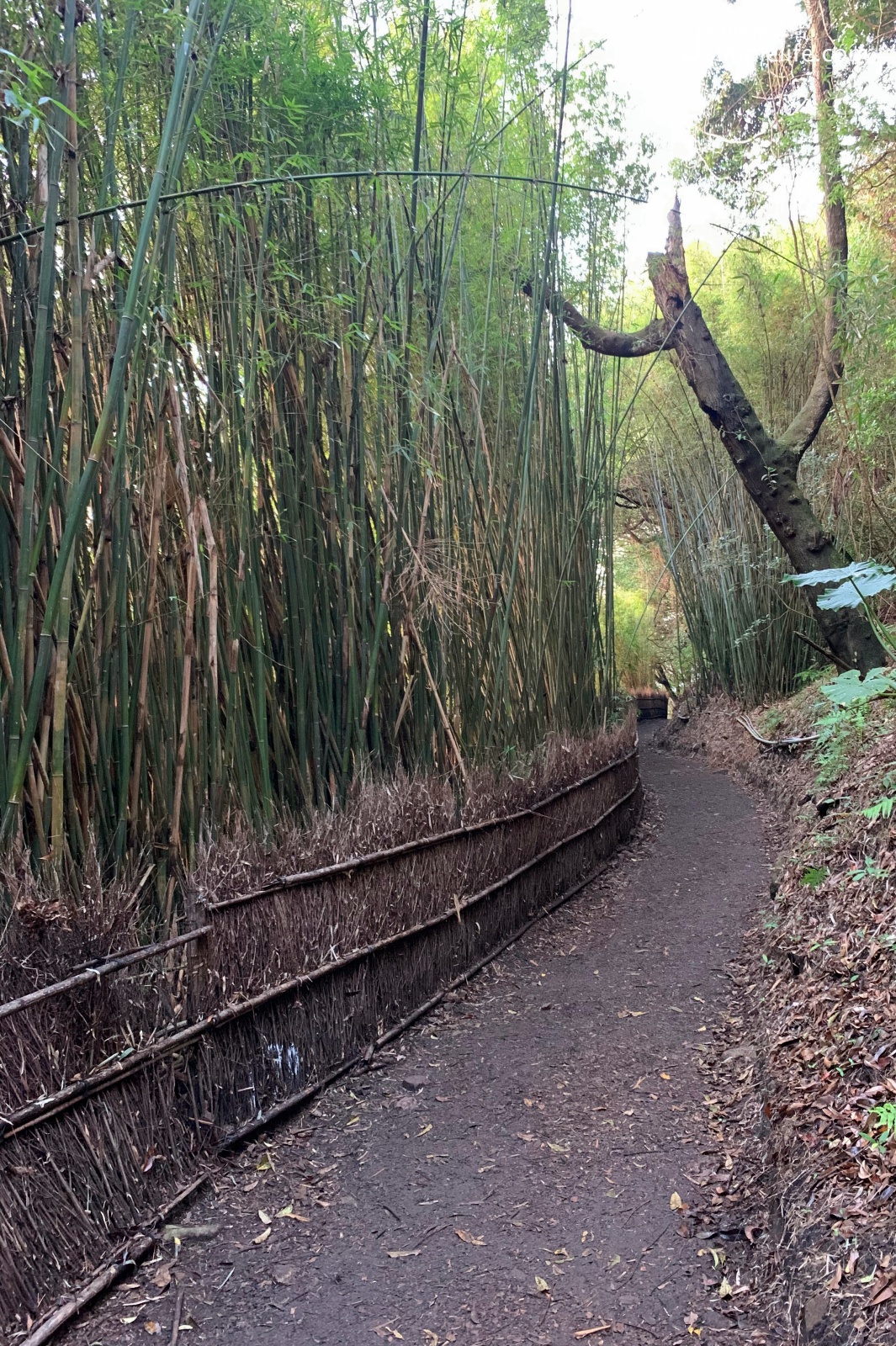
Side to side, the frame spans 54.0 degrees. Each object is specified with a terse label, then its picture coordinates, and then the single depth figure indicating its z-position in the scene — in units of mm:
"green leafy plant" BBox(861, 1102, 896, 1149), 1259
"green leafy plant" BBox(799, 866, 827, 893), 2525
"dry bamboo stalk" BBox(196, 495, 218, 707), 1857
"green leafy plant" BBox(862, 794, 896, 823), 1949
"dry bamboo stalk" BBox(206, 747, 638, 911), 1898
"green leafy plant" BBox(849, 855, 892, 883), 2041
